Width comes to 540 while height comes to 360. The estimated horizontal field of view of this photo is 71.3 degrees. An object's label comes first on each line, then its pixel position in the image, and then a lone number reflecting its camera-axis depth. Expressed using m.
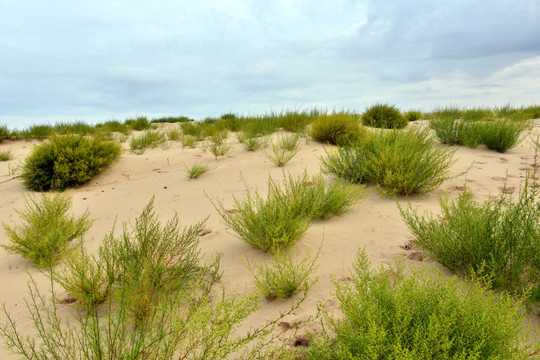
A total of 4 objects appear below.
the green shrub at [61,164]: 6.97
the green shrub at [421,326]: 1.65
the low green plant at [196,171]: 6.86
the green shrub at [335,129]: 8.05
